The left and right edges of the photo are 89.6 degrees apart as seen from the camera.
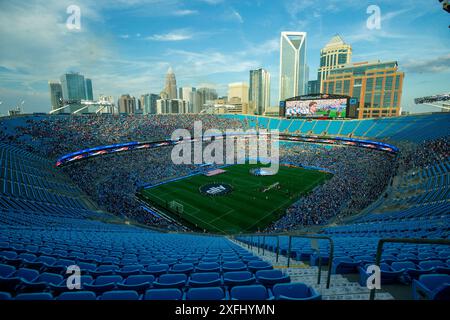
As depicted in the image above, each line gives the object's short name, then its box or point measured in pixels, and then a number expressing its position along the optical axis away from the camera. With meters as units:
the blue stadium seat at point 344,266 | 5.51
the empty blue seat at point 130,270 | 5.26
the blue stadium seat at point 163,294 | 3.58
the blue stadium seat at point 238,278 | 4.22
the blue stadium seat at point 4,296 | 3.10
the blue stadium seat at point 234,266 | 5.44
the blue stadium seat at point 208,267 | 5.50
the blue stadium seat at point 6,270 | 4.61
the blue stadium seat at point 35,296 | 3.10
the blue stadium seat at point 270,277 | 4.31
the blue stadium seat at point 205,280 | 4.25
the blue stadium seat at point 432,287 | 2.76
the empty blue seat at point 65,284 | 4.05
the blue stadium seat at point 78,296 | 3.31
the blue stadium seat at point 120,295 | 3.42
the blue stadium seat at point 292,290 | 3.54
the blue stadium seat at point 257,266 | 5.45
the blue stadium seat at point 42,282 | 4.19
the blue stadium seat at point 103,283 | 4.03
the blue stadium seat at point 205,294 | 3.53
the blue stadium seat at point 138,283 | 4.10
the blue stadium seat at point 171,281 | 4.22
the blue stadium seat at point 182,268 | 5.42
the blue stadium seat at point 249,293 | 3.56
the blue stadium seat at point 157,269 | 5.33
